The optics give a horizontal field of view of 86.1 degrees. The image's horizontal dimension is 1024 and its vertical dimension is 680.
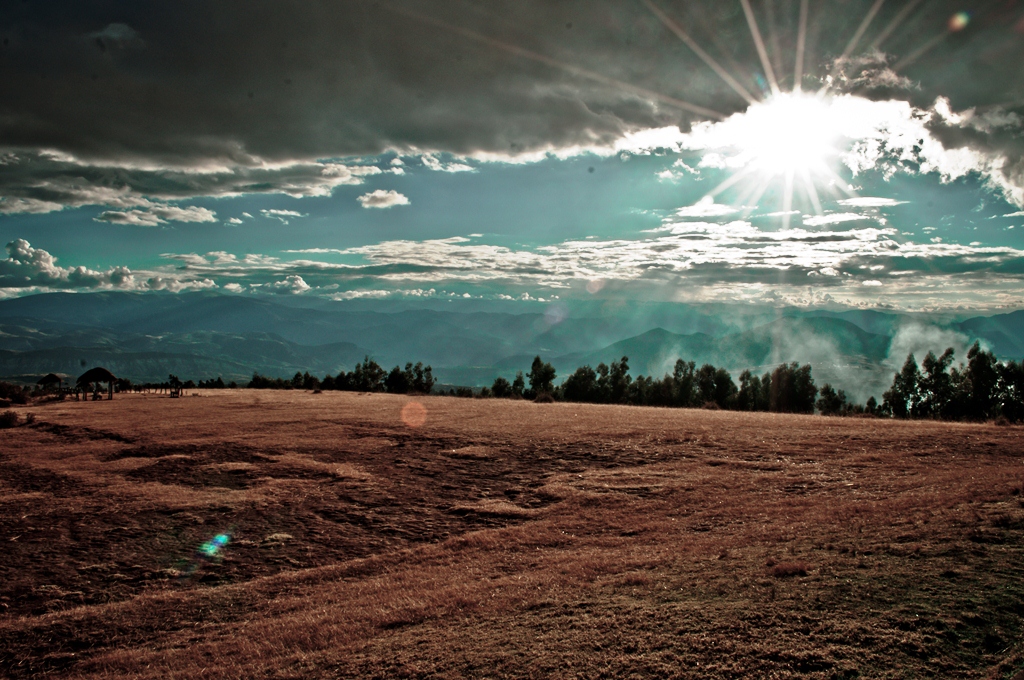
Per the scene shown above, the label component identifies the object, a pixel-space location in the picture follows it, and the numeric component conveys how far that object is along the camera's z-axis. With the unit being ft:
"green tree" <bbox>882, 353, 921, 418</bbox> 303.89
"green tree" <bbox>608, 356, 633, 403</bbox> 321.69
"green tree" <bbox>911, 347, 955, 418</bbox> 287.89
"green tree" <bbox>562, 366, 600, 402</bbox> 327.67
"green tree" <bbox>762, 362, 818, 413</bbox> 310.65
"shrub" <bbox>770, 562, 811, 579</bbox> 32.24
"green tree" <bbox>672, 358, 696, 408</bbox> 326.03
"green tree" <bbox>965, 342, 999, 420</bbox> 259.39
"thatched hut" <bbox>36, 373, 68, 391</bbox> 219.20
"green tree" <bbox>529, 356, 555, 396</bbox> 320.09
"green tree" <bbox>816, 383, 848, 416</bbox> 303.89
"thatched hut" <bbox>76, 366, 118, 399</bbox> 200.85
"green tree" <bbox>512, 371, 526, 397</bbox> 351.25
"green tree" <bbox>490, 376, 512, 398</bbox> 337.48
